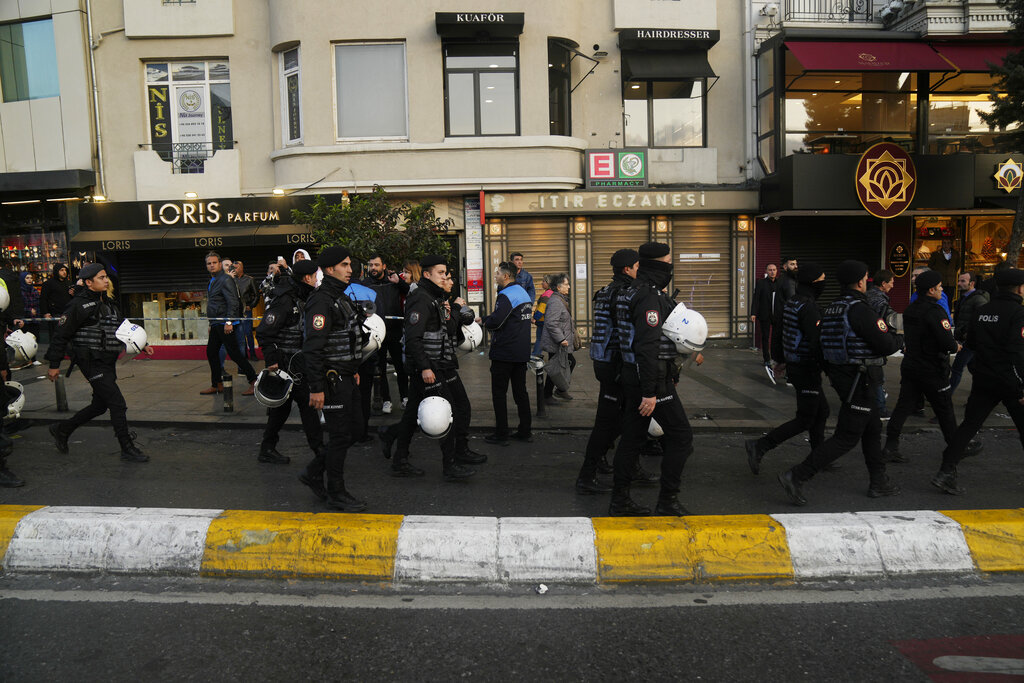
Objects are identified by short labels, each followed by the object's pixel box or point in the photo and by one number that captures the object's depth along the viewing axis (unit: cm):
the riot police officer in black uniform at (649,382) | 502
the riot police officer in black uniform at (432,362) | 614
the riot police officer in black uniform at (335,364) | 528
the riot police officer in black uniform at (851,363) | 559
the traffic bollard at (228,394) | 913
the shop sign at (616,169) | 1512
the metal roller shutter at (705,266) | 1570
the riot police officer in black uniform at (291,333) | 621
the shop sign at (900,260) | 1597
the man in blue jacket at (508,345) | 752
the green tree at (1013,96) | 1109
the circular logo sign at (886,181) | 1416
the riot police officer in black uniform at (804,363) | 615
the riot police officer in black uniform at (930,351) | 644
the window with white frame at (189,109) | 1506
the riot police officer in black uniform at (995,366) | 572
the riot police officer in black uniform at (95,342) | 681
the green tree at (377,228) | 1009
